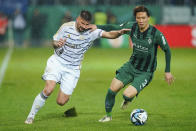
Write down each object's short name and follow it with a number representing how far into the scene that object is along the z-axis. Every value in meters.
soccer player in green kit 19.20
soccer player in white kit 19.41
